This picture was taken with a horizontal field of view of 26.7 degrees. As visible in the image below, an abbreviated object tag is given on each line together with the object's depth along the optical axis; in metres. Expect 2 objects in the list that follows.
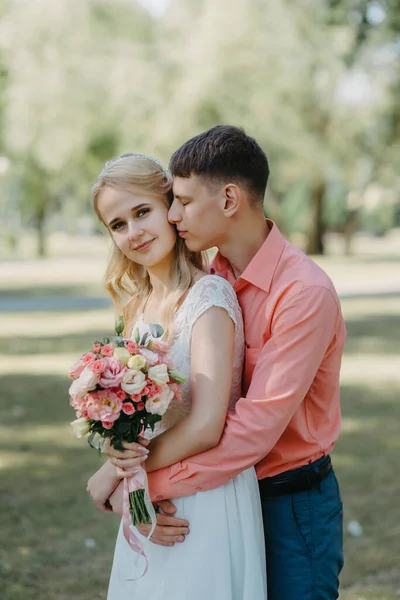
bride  2.52
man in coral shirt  2.52
